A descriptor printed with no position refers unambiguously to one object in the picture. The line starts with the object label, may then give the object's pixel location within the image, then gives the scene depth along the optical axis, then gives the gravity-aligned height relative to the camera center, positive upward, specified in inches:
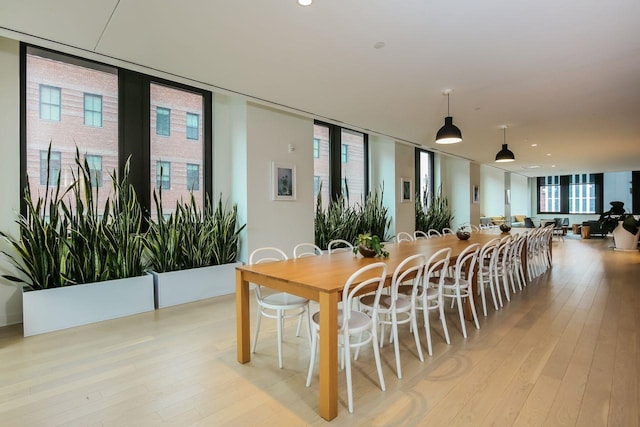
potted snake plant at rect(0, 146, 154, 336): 127.5 -18.6
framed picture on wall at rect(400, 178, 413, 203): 298.7 +20.3
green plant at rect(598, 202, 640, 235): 343.3 -9.1
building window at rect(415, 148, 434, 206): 350.9 +40.3
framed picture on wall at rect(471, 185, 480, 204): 408.6 +21.3
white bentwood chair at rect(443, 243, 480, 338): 128.6 -28.1
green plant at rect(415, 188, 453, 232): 333.4 -0.6
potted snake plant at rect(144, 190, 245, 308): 161.6 -20.0
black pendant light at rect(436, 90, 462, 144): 171.2 +40.3
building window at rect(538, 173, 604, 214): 575.4 +33.2
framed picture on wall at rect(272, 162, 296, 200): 202.8 +19.3
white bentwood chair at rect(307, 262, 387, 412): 81.7 -29.3
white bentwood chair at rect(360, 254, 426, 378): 96.0 -28.2
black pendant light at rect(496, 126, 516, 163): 235.8 +39.9
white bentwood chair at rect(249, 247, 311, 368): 104.3 -28.7
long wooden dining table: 78.3 -19.3
